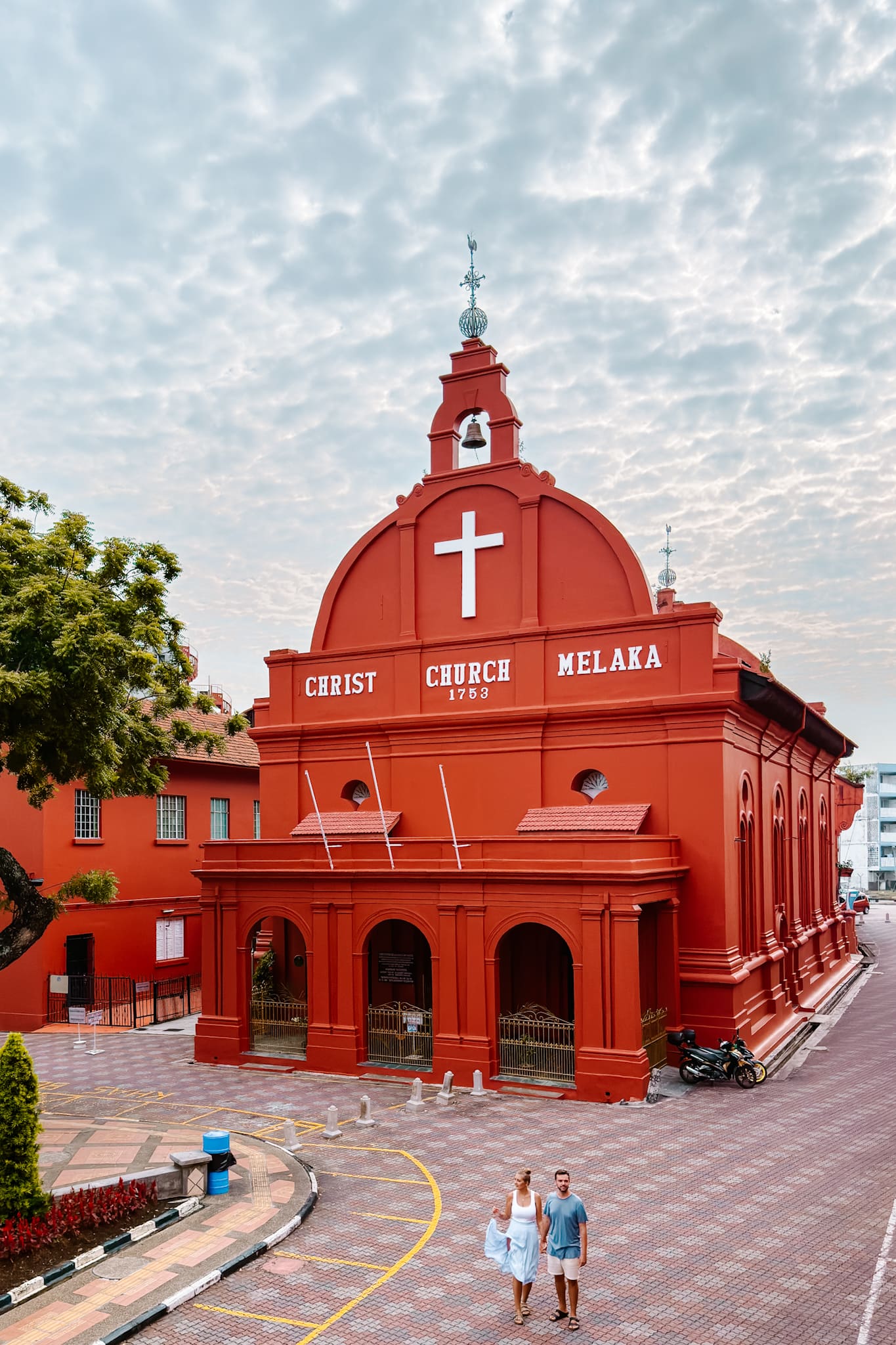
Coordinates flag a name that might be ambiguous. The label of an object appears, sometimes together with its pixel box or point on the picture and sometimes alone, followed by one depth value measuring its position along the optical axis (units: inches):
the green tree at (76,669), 669.3
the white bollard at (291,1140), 707.4
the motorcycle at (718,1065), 877.8
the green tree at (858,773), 3476.9
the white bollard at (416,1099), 816.3
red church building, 899.4
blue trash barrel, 600.7
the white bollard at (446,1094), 836.6
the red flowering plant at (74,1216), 514.6
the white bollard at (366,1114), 780.0
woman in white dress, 440.8
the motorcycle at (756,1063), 886.4
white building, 4520.2
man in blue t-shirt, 441.7
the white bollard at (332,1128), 737.3
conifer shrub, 532.7
